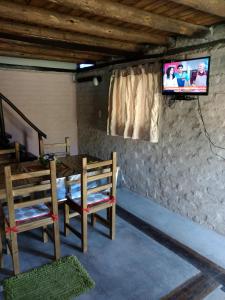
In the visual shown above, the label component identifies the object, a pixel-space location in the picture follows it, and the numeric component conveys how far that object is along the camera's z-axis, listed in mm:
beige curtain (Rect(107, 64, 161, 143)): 3246
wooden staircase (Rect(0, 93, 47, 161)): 3488
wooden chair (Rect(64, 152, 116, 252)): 2322
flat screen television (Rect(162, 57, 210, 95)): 2602
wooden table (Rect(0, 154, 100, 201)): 2440
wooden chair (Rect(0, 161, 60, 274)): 1930
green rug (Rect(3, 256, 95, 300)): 1866
